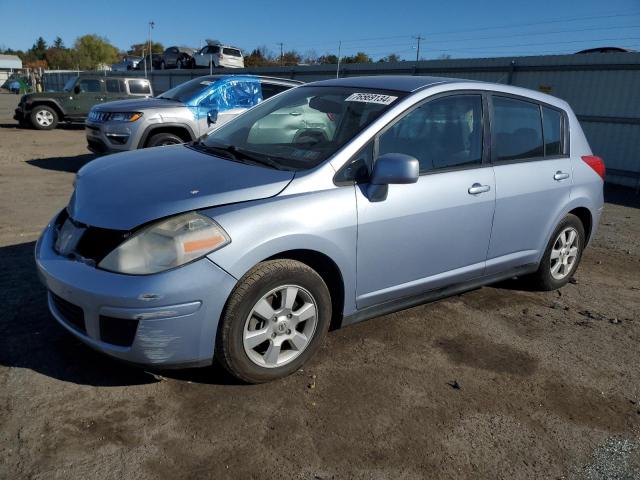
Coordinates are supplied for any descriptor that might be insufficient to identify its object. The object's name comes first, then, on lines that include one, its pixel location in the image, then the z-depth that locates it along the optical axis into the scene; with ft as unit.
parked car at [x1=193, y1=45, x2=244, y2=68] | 103.09
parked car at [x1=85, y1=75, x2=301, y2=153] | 28.14
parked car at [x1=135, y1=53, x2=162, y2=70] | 131.16
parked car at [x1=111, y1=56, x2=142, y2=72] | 145.69
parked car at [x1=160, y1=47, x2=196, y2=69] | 120.16
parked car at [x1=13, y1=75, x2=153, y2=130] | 52.03
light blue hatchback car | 8.45
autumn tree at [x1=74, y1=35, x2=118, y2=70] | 286.27
